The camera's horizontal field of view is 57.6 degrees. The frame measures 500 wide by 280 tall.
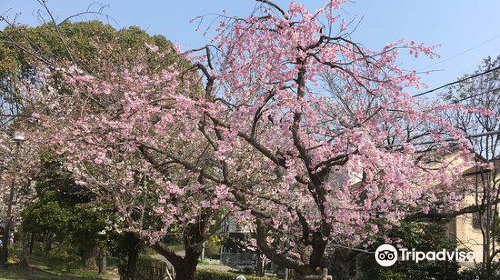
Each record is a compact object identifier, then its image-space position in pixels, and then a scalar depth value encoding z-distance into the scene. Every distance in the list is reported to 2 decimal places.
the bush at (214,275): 15.21
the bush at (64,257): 19.58
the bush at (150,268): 16.23
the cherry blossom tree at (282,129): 6.22
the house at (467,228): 21.66
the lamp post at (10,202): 12.79
